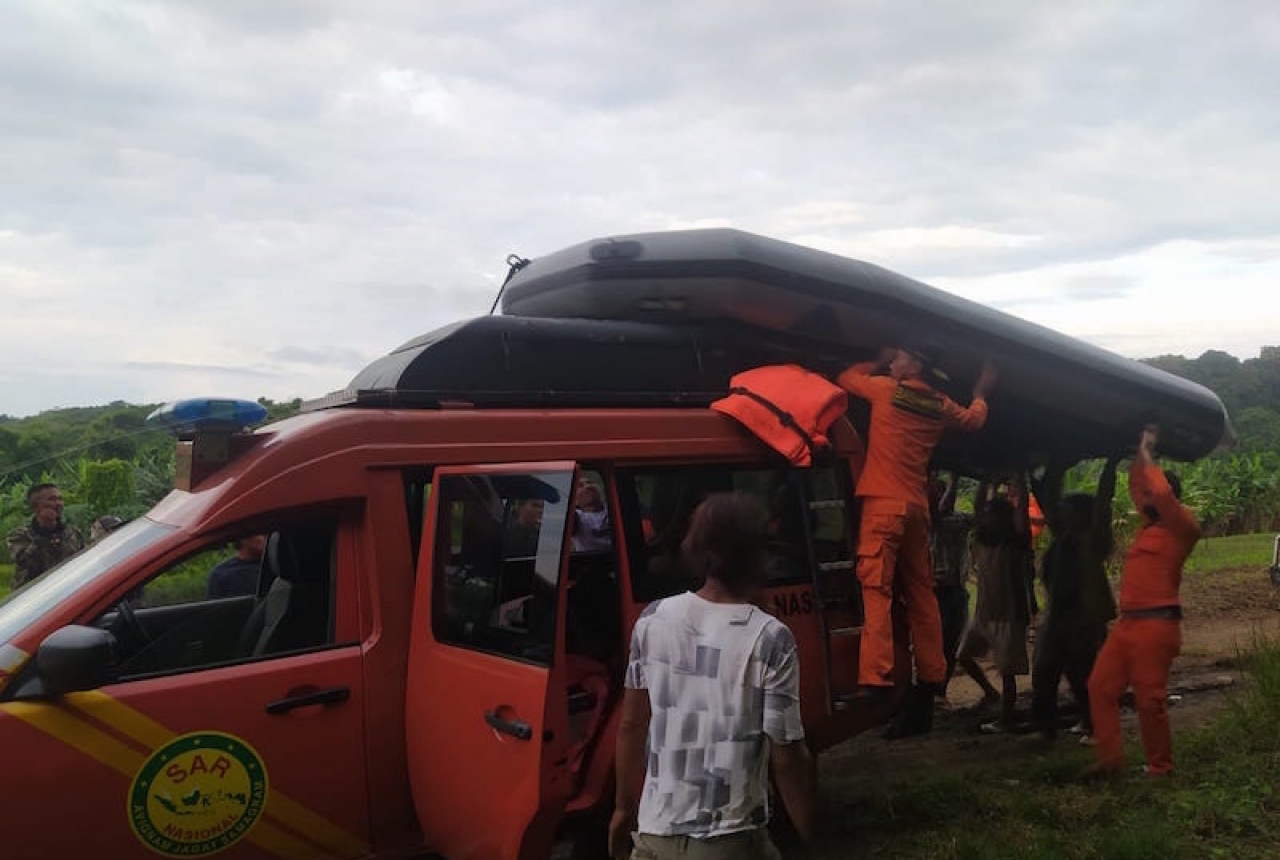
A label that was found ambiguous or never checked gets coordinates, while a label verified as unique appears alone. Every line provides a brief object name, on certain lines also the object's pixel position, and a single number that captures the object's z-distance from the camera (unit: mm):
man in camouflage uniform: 6844
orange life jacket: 4430
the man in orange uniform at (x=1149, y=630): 5082
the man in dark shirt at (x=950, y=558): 7145
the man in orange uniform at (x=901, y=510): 4555
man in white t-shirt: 2438
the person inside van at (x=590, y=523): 4734
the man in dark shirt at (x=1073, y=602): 6246
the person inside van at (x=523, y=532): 3639
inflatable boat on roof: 4793
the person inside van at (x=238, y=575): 4113
